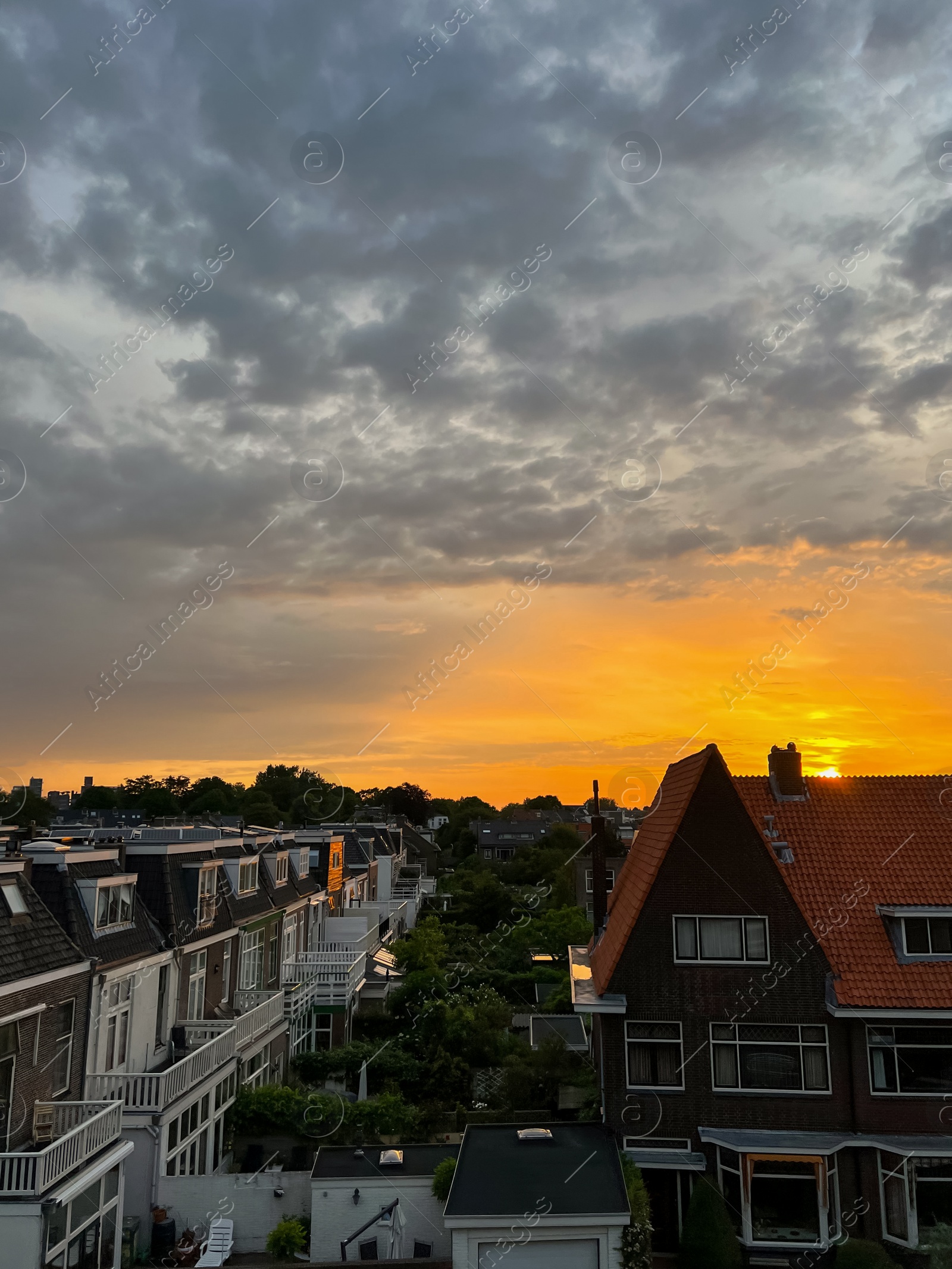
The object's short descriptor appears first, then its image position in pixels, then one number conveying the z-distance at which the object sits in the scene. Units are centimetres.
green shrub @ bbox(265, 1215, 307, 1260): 1798
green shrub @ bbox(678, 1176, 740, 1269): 1788
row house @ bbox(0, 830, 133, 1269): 1422
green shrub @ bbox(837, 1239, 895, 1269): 1727
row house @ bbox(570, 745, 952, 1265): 1894
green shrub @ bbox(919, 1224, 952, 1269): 1698
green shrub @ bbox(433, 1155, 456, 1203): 1809
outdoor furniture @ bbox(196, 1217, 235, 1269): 1772
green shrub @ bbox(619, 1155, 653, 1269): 1638
